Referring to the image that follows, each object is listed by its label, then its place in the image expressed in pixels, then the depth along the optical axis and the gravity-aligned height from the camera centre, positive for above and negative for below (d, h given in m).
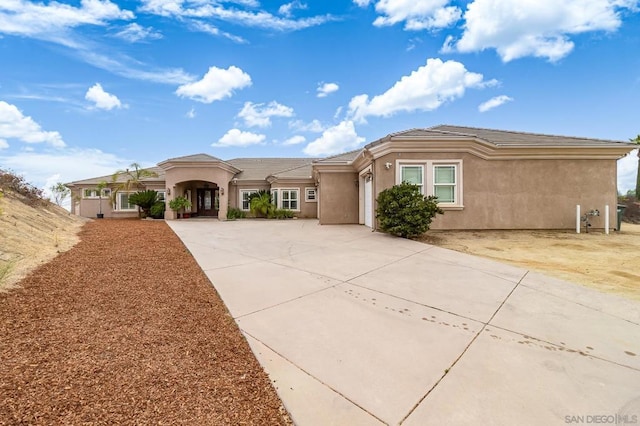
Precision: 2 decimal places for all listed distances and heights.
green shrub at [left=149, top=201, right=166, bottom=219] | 19.54 -0.36
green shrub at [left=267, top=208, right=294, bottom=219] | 19.75 -0.71
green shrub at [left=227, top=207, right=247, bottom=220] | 19.91 -0.69
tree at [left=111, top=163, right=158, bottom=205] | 21.31 +2.15
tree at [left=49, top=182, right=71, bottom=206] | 21.16 +1.15
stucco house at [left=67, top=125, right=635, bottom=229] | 11.28 +1.23
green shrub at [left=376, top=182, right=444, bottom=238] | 9.37 -0.26
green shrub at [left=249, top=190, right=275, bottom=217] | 19.73 -0.05
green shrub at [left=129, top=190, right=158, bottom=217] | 19.48 +0.43
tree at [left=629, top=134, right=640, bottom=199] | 22.88 +1.62
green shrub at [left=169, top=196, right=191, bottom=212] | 18.95 +0.13
